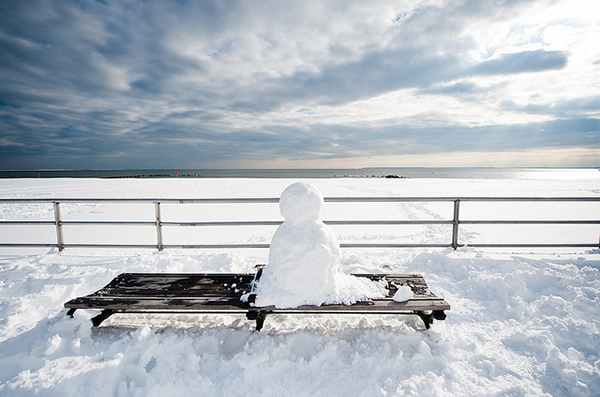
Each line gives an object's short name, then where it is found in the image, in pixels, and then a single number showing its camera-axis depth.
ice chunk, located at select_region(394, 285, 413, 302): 2.68
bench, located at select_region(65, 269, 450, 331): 2.62
